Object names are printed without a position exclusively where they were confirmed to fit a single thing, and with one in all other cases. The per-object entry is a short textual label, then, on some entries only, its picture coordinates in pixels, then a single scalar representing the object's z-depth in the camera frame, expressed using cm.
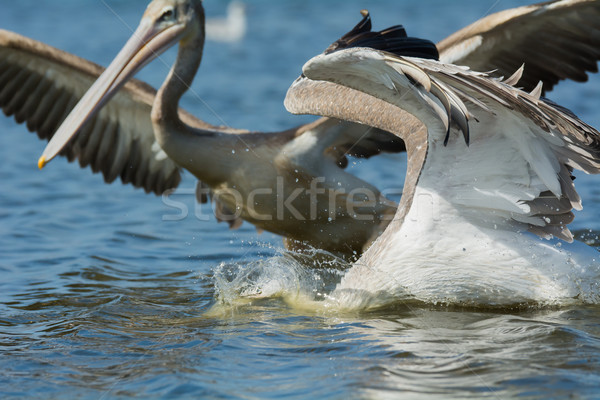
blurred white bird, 3741
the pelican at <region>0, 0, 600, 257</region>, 1268
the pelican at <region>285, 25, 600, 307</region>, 906
